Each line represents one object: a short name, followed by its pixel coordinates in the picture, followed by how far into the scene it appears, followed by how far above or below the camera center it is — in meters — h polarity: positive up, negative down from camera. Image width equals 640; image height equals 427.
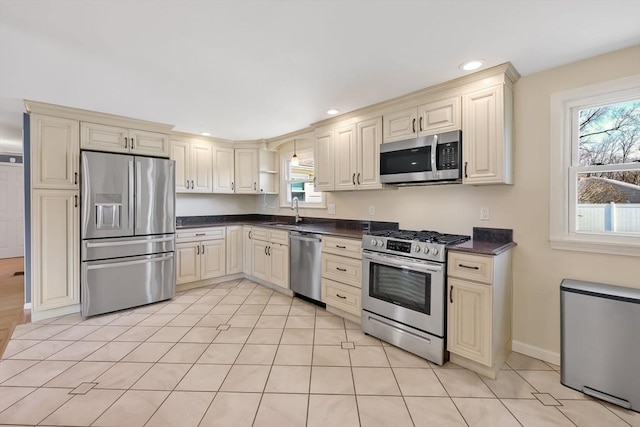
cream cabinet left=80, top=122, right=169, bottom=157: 3.32 +0.87
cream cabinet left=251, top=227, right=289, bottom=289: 3.91 -0.61
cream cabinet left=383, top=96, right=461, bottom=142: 2.58 +0.88
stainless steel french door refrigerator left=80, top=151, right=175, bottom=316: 3.18 -0.22
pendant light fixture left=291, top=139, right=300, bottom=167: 4.20 +0.75
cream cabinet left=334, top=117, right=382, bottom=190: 3.18 +0.66
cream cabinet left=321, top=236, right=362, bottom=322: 3.01 -0.66
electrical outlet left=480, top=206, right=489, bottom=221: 2.66 +0.00
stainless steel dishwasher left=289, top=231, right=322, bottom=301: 3.45 -0.62
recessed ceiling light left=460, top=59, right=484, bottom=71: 2.22 +1.15
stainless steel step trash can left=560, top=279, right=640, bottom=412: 1.79 -0.82
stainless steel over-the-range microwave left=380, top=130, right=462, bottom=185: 2.55 +0.50
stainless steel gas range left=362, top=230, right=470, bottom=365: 2.30 -0.66
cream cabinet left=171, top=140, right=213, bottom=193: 4.39 +0.73
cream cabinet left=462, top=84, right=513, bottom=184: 2.32 +0.64
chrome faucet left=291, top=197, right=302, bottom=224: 4.63 +0.09
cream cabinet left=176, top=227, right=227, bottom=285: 4.09 -0.61
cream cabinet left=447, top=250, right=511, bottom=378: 2.09 -0.73
